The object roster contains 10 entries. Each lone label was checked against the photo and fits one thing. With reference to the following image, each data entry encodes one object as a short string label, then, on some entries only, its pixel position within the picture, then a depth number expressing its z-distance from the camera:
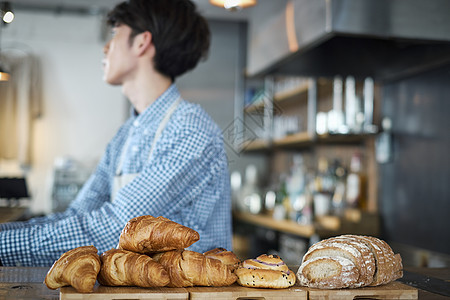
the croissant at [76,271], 0.71
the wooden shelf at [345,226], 2.59
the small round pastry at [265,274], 0.78
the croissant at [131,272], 0.74
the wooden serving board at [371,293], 0.78
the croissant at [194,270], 0.76
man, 1.14
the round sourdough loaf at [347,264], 0.79
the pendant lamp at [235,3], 1.61
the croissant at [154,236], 0.78
